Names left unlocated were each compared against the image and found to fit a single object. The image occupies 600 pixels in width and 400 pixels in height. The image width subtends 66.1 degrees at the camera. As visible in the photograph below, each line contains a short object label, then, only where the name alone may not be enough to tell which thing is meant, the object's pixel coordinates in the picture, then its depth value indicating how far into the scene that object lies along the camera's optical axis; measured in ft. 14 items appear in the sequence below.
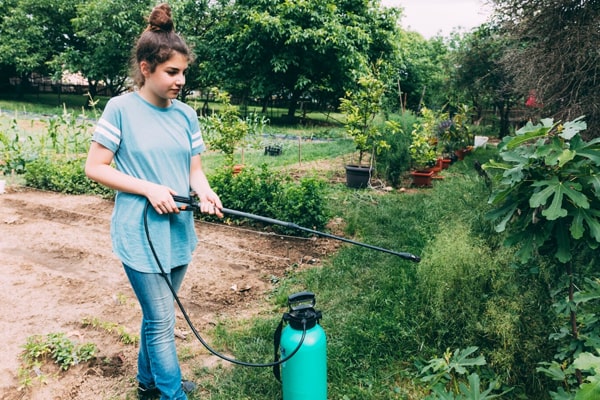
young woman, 6.50
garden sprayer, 7.22
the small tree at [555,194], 6.23
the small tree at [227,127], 23.35
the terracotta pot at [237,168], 23.19
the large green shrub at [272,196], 16.51
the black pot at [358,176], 23.89
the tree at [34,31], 70.79
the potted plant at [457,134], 34.32
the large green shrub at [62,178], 23.35
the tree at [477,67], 42.50
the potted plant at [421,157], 24.80
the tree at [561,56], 19.44
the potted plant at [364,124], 23.68
